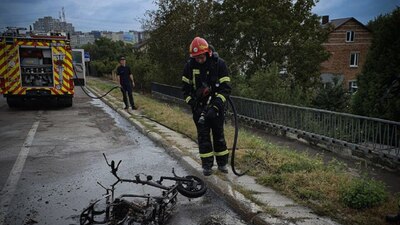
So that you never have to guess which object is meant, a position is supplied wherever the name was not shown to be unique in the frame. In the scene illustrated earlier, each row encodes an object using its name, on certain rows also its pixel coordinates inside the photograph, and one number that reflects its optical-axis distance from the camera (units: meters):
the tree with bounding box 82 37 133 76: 57.08
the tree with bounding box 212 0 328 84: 19.05
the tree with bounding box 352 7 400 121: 9.48
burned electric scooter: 3.67
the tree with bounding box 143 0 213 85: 18.31
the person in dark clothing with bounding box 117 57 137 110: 12.88
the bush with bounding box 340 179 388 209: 3.92
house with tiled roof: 40.47
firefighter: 5.24
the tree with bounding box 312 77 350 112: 13.99
